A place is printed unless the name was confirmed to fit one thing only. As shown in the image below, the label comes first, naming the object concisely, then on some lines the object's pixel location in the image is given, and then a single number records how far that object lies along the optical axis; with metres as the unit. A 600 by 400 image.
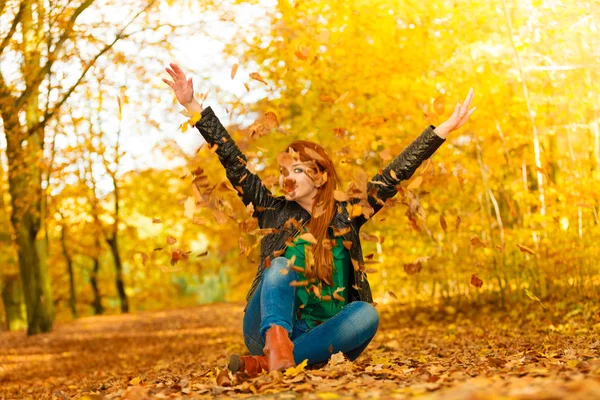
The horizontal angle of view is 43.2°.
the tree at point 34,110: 8.38
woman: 3.49
